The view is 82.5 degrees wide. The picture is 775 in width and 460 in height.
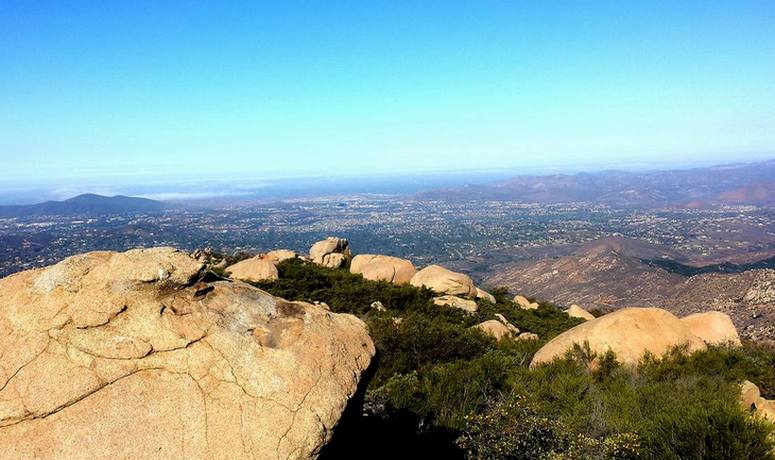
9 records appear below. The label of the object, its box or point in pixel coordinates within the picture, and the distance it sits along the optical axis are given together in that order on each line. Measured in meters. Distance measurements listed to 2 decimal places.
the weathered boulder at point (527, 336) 18.60
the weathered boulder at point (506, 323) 20.86
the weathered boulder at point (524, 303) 29.30
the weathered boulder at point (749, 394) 9.88
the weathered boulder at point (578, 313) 28.33
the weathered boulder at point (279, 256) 31.67
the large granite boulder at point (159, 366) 4.52
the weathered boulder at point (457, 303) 23.89
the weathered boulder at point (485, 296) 27.64
